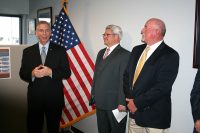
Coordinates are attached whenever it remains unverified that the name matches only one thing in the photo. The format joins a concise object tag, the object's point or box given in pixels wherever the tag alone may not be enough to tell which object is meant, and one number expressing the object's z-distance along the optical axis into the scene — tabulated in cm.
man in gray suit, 249
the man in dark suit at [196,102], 171
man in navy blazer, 195
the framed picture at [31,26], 573
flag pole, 331
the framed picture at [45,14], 481
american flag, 327
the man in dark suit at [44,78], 243
